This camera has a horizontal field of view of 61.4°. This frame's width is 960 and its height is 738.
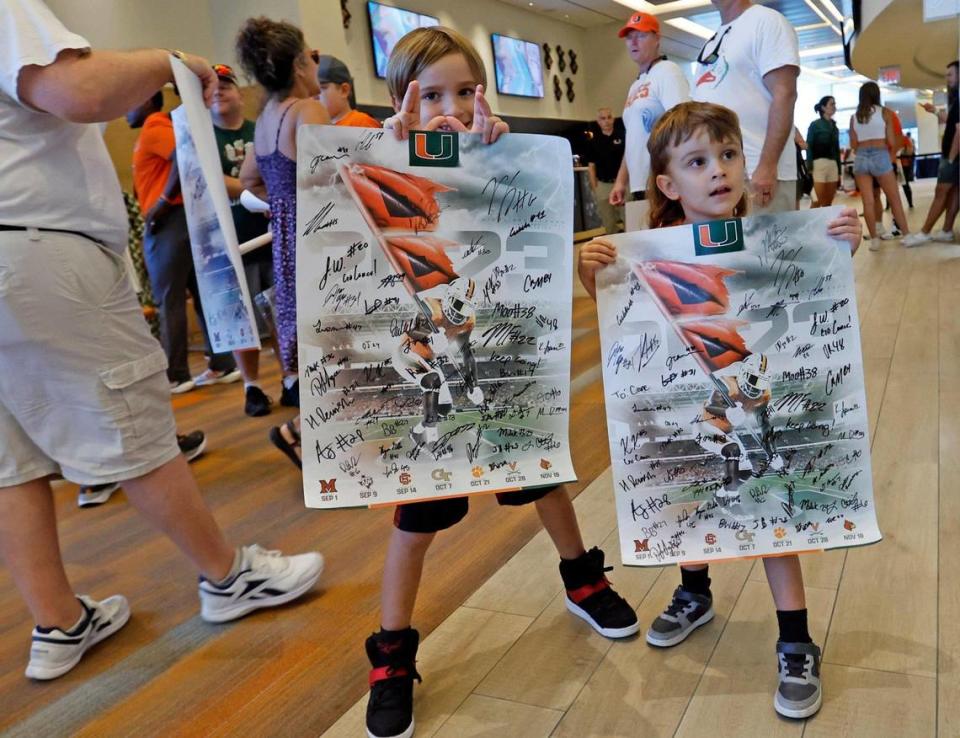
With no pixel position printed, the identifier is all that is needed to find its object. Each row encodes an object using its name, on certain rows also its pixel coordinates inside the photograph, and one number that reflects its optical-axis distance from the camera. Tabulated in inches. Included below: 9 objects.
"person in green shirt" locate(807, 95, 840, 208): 289.9
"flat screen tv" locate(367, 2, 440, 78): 314.0
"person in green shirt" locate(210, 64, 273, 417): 115.3
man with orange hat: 116.1
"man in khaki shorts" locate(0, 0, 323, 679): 51.8
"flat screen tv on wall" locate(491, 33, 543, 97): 406.3
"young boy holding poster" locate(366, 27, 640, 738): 50.2
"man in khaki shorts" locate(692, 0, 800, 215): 85.0
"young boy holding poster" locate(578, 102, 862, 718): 48.1
